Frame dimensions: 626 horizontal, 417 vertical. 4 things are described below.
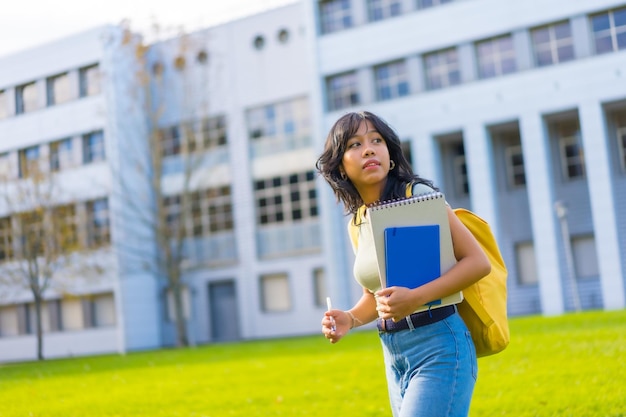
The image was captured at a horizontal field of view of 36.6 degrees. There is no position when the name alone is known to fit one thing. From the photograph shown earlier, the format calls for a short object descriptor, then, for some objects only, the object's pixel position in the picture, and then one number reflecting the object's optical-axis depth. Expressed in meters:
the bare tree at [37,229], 38.44
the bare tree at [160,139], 41.41
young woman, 3.30
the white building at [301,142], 34.44
